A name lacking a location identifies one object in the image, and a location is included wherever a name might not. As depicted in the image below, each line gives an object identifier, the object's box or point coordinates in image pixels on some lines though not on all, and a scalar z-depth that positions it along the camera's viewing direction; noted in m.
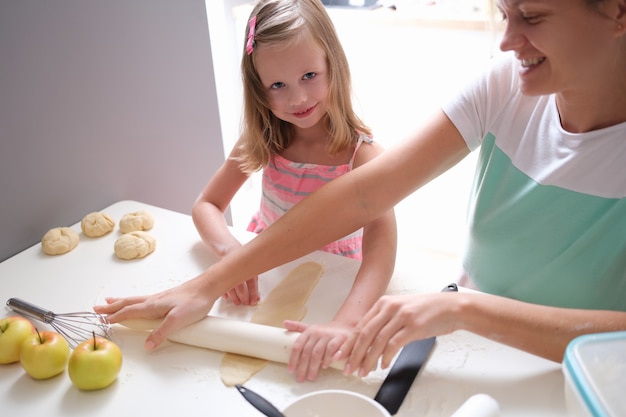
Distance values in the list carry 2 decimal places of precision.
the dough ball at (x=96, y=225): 1.30
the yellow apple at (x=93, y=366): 0.83
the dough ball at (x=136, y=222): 1.29
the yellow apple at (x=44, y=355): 0.86
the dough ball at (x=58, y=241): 1.24
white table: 0.80
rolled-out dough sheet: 0.88
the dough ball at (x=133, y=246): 1.19
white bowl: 0.71
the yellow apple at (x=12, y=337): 0.90
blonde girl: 1.10
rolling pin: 0.88
